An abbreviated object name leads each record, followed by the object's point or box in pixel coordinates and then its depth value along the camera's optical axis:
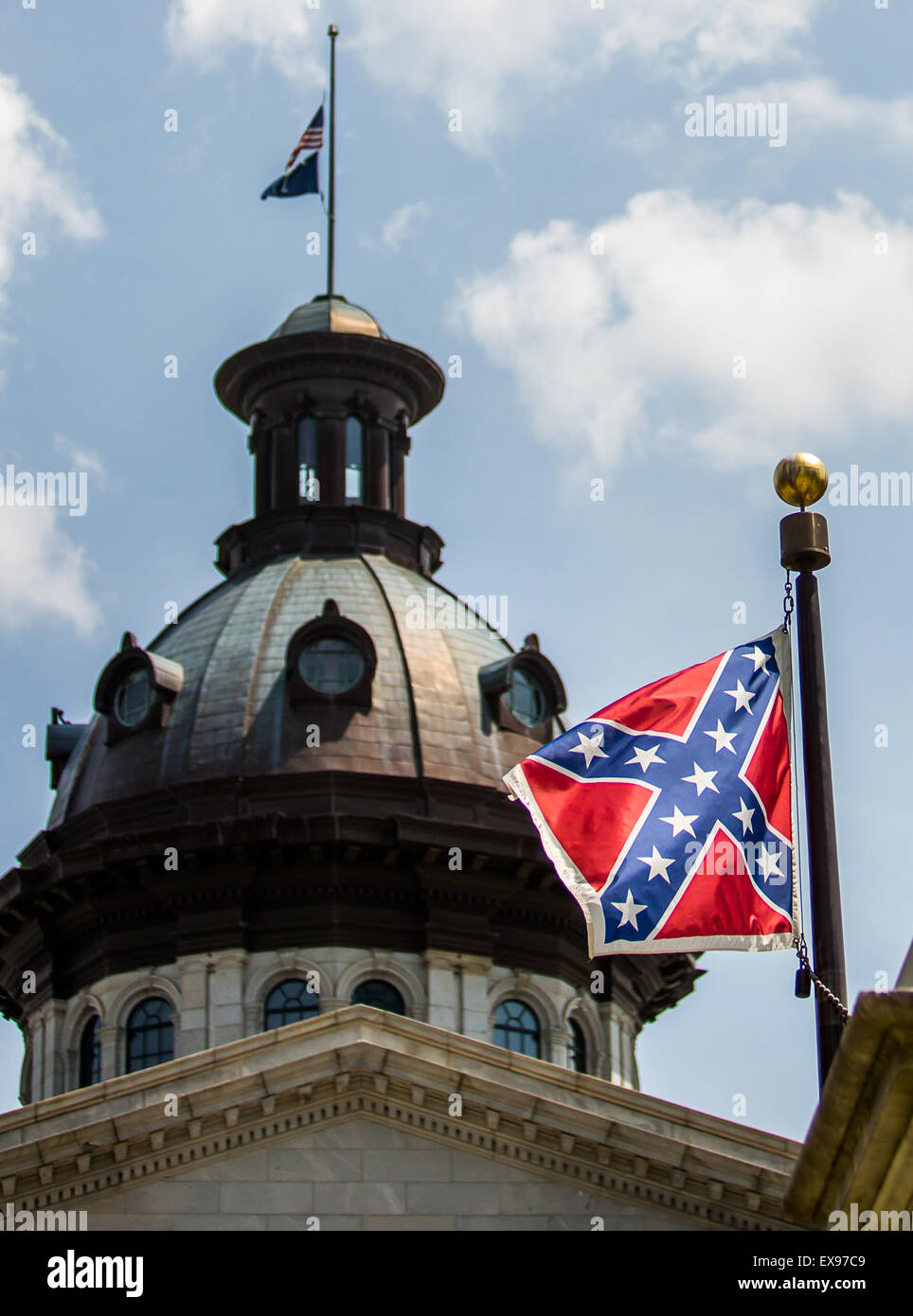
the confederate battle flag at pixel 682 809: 19.58
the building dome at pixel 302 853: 45.25
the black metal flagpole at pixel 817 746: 18.97
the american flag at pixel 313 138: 55.94
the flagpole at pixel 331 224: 57.17
